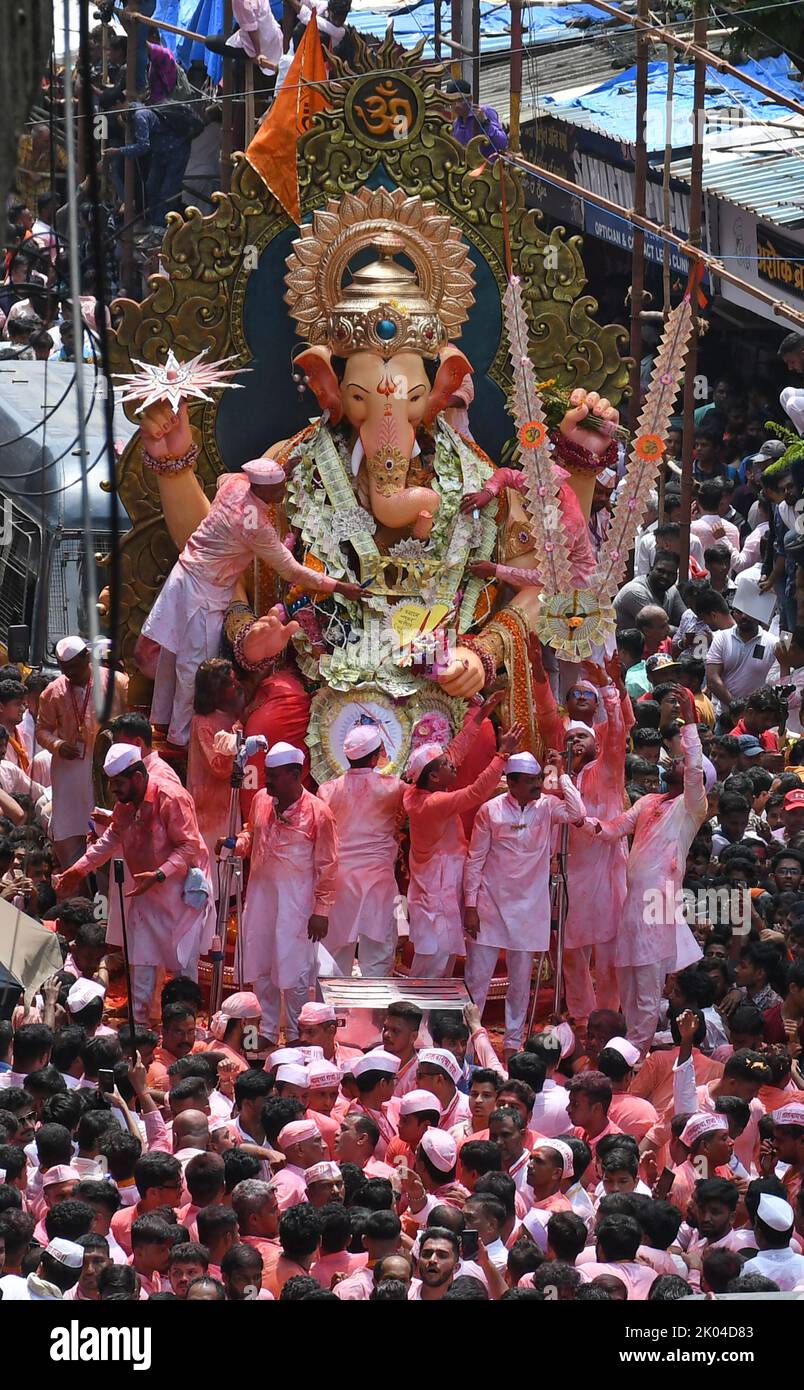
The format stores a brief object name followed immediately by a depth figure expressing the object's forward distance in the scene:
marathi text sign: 20.61
